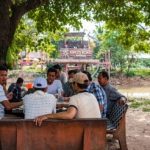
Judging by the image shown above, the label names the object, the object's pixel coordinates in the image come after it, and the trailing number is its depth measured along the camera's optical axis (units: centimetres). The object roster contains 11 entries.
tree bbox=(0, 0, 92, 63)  750
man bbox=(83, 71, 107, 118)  484
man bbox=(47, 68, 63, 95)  604
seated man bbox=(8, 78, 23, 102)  603
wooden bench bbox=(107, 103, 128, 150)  491
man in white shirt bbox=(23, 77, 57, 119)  387
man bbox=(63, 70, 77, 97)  621
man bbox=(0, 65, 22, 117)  433
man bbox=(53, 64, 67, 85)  781
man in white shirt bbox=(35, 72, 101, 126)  356
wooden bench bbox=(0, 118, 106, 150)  350
